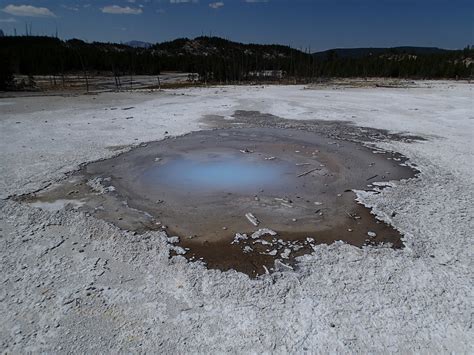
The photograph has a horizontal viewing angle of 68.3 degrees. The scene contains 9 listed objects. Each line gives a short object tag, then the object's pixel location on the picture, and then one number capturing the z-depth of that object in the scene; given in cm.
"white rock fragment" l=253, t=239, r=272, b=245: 461
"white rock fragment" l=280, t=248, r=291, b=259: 431
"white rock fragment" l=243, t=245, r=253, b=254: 443
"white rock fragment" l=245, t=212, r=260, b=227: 513
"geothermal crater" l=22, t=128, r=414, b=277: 463
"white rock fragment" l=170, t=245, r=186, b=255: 443
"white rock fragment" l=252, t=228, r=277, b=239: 477
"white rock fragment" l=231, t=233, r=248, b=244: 467
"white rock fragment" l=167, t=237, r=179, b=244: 466
